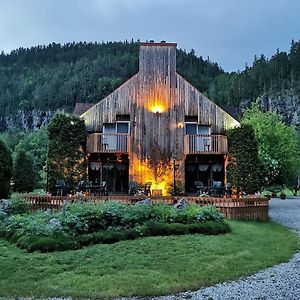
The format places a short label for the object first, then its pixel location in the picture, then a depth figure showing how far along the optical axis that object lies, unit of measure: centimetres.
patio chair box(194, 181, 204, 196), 2325
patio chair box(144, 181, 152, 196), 2451
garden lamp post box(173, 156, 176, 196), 2527
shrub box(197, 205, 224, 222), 1350
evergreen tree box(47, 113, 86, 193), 2466
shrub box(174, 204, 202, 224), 1333
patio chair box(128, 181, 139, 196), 2460
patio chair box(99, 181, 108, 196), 2275
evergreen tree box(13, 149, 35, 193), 3350
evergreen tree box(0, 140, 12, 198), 2256
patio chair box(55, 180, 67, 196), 2193
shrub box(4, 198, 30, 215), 1425
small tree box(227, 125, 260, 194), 2508
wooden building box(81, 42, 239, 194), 2622
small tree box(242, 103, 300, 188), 3372
